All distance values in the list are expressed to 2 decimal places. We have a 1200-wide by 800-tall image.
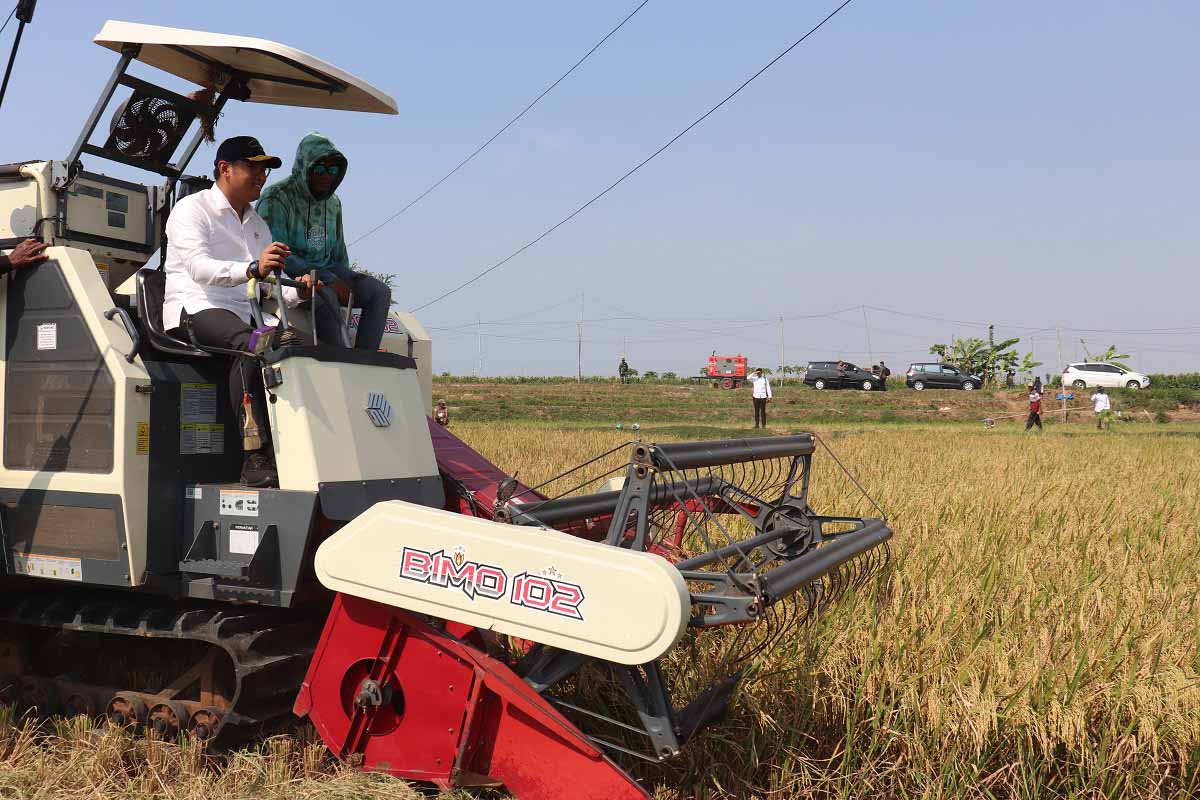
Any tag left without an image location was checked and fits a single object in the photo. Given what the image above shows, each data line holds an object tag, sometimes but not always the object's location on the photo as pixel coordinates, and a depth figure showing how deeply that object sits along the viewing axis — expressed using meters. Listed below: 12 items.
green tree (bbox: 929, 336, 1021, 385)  59.59
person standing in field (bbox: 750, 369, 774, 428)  29.14
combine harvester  3.45
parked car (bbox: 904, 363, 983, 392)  49.25
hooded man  5.00
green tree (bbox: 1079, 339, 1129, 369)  51.58
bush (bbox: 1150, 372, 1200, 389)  45.97
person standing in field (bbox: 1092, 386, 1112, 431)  31.39
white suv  47.34
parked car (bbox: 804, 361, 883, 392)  49.50
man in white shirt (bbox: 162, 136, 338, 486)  4.13
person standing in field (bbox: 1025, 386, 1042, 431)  29.17
